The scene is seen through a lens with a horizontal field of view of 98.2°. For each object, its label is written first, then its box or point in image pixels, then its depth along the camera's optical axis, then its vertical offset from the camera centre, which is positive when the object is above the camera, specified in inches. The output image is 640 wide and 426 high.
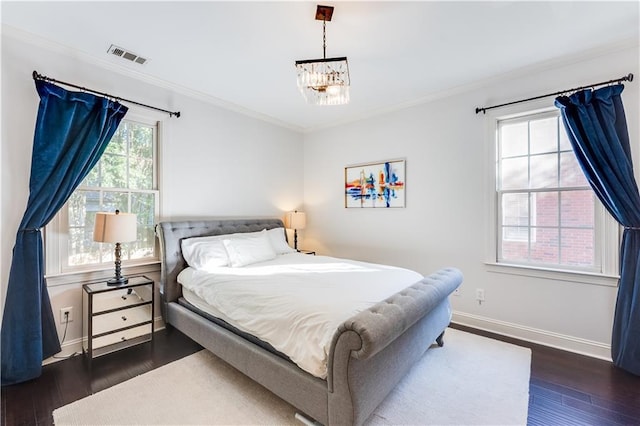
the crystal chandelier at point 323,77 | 81.9 +41.1
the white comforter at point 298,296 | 65.0 -24.5
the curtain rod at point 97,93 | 90.1 +44.0
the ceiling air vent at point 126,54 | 97.9 +57.4
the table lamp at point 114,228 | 95.0 -5.9
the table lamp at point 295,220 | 174.6 -5.6
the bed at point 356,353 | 56.7 -38.1
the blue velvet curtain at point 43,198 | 83.1 +4.1
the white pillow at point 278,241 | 148.1 -16.4
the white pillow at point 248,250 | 121.8 -18.1
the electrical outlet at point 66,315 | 98.3 -37.2
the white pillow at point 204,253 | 115.6 -18.2
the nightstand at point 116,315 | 95.4 -38.8
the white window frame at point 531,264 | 97.5 -9.4
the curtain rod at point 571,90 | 93.2 +44.8
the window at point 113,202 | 98.6 +3.5
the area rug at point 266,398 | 69.7 -52.2
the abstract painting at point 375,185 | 148.9 +15.1
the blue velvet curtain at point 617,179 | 89.0 +10.9
